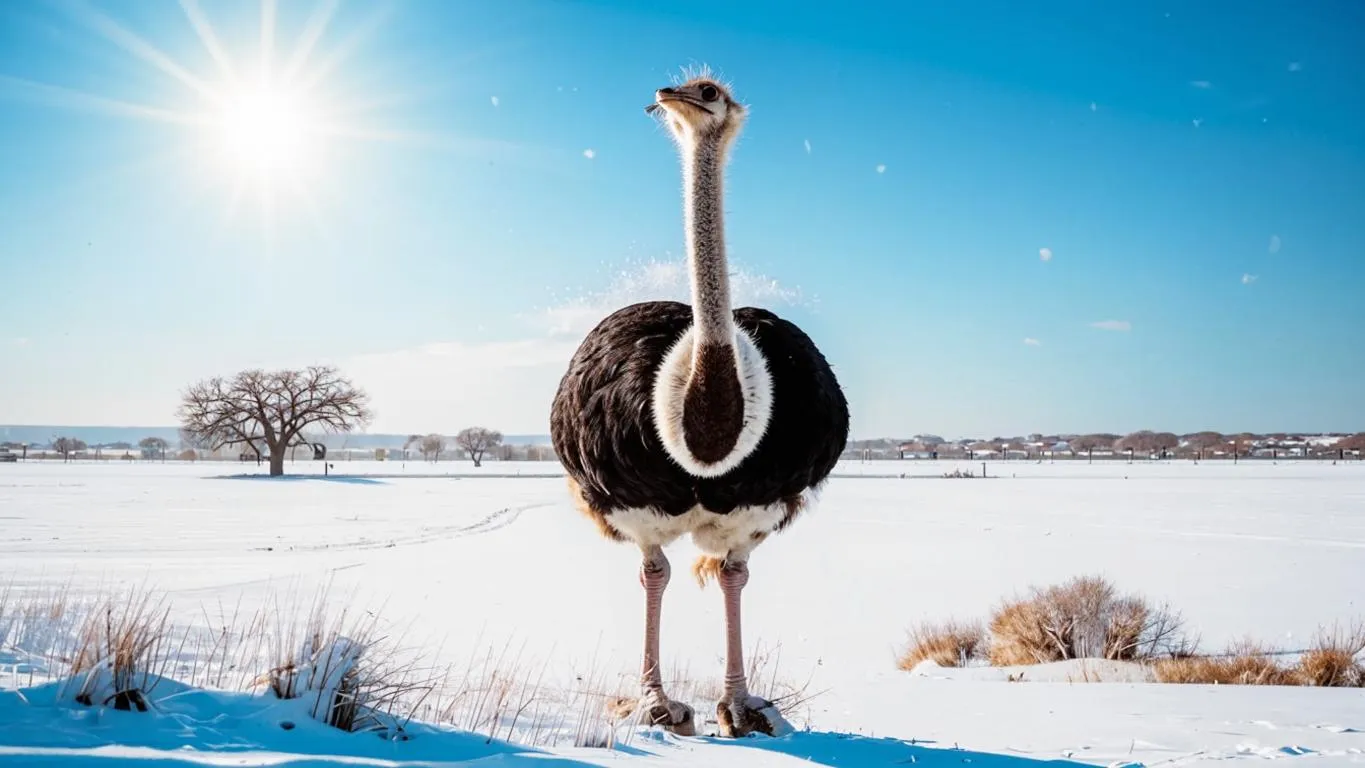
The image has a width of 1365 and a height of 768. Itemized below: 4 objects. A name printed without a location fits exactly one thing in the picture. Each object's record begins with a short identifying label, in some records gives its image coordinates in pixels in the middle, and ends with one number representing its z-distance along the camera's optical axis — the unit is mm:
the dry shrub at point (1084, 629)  7582
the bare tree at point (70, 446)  67781
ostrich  3500
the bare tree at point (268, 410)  44094
